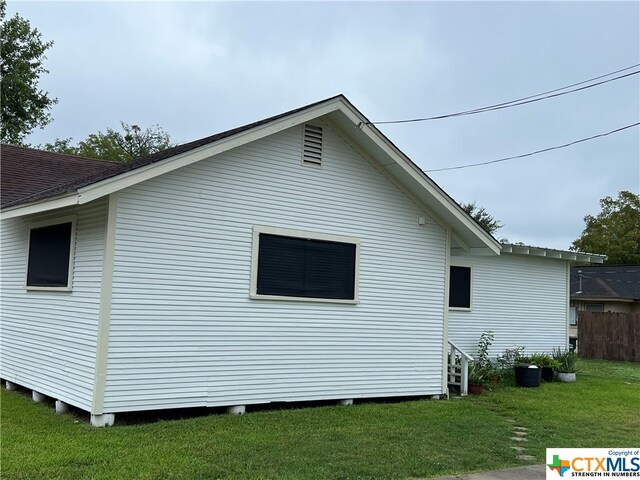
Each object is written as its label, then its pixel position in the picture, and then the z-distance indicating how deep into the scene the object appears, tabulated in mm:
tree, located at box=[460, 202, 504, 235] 42344
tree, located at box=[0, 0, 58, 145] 25641
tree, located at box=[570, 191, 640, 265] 43906
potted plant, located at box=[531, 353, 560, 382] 13898
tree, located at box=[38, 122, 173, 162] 36719
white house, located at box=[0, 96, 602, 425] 7750
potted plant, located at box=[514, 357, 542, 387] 12898
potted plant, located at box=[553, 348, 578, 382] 14117
